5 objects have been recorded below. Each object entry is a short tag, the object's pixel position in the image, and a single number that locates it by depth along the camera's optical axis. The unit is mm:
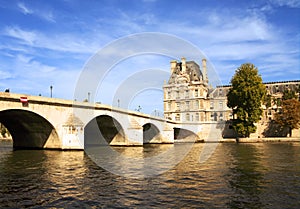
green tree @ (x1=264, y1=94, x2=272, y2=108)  94312
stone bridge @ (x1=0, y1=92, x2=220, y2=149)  36281
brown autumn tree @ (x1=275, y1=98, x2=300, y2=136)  76438
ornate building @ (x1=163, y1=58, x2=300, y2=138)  103188
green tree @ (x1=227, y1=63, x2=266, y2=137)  71188
